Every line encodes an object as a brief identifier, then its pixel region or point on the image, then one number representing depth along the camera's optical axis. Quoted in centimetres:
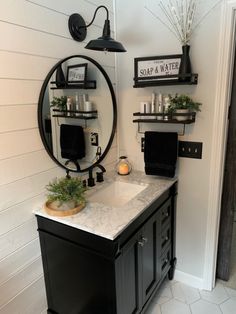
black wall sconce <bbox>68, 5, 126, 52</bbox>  139
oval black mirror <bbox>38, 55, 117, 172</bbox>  149
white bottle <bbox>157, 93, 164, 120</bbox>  182
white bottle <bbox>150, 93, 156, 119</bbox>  185
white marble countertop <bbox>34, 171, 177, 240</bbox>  126
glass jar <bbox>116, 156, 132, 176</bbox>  204
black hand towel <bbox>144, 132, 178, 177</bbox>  182
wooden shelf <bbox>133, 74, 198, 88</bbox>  166
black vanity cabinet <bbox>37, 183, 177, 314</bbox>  130
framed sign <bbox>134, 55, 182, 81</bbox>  172
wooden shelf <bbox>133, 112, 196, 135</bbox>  169
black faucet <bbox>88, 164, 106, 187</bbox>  179
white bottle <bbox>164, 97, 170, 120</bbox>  175
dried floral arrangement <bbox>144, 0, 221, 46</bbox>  162
